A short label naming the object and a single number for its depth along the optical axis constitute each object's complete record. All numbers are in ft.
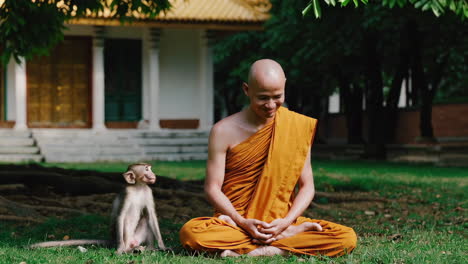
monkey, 17.06
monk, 16.97
